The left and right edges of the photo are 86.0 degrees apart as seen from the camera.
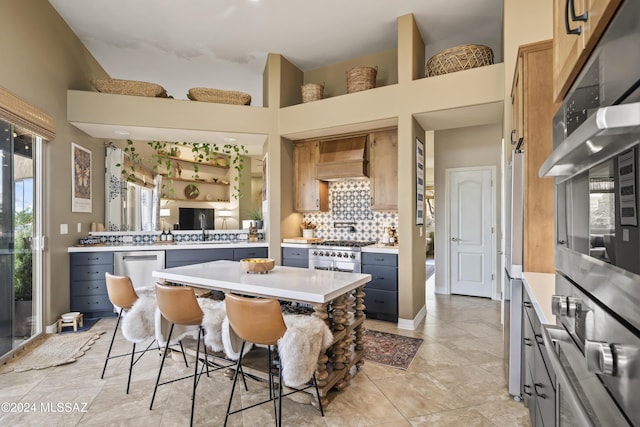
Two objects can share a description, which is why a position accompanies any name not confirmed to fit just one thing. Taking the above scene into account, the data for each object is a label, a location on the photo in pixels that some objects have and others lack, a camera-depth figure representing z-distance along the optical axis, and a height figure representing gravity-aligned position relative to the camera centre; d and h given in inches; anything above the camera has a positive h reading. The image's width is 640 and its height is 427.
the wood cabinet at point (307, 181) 198.7 +20.2
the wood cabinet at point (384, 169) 177.0 +24.4
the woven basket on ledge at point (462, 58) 144.8 +67.0
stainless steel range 172.7 -20.7
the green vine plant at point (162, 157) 221.6 +43.6
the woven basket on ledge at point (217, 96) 185.9 +66.0
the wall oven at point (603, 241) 22.5 -2.3
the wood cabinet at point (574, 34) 30.5 +19.0
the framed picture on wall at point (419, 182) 164.9 +16.2
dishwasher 177.5 -25.0
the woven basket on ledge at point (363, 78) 170.4 +68.5
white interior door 212.4 -10.3
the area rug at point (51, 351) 118.9 -50.9
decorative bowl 113.8 -16.6
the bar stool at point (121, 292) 105.8 -23.2
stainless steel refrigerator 86.0 -12.9
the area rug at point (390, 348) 122.3 -51.8
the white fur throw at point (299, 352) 81.0 -32.4
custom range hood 183.2 +31.0
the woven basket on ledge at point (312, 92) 185.8 +67.5
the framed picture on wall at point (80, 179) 171.5 +20.0
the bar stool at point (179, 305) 91.9 -24.0
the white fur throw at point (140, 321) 104.0 -31.7
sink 197.3 -15.1
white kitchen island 90.7 -21.0
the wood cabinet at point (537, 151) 82.1 +15.3
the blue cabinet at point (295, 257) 187.5 -22.8
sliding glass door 124.5 -8.2
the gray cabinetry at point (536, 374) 51.0 -28.3
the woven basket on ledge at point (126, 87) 172.2 +66.5
